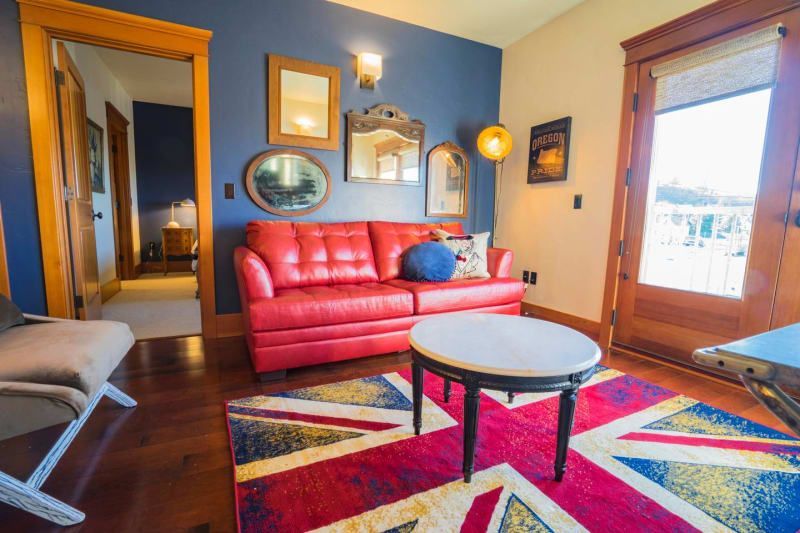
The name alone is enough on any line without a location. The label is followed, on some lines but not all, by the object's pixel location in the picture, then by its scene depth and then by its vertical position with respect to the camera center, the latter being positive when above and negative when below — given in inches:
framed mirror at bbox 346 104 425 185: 131.4 +26.8
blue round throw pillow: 111.1 -13.3
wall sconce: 124.3 +51.3
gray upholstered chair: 41.6 -21.7
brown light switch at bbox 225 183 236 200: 114.4 +7.1
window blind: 82.1 +38.5
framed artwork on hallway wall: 150.7 +23.3
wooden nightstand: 233.1 -18.8
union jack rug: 45.4 -36.5
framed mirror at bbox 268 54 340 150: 117.1 +37.2
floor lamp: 142.2 +30.7
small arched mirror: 148.5 +15.9
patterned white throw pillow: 119.0 -10.8
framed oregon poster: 129.9 +26.2
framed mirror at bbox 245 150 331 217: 118.0 +11.0
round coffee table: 47.0 -18.5
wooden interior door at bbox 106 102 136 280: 201.8 +9.9
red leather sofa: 83.5 -19.8
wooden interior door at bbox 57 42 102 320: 101.4 +6.6
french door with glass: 81.0 +9.3
